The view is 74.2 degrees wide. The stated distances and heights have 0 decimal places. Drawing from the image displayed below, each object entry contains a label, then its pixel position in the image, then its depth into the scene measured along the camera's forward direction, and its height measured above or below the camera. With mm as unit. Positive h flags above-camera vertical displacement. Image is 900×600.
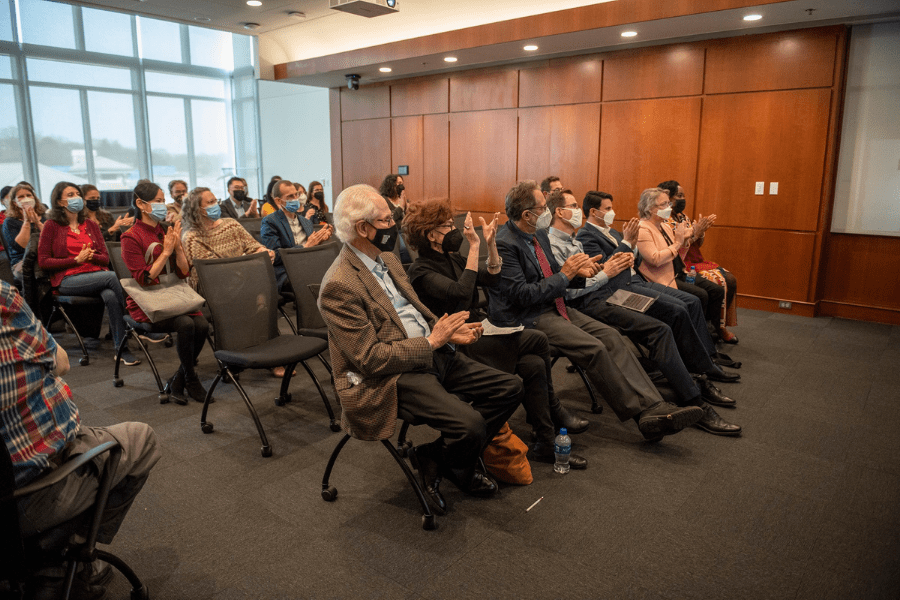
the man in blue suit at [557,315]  3078 -645
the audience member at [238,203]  7283 -110
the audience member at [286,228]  4930 -280
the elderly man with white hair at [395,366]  2322 -681
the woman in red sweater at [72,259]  4594 -513
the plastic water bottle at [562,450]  2824 -1196
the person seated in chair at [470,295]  2887 -471
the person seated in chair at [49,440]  1535 -697
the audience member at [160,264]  3812 -451
